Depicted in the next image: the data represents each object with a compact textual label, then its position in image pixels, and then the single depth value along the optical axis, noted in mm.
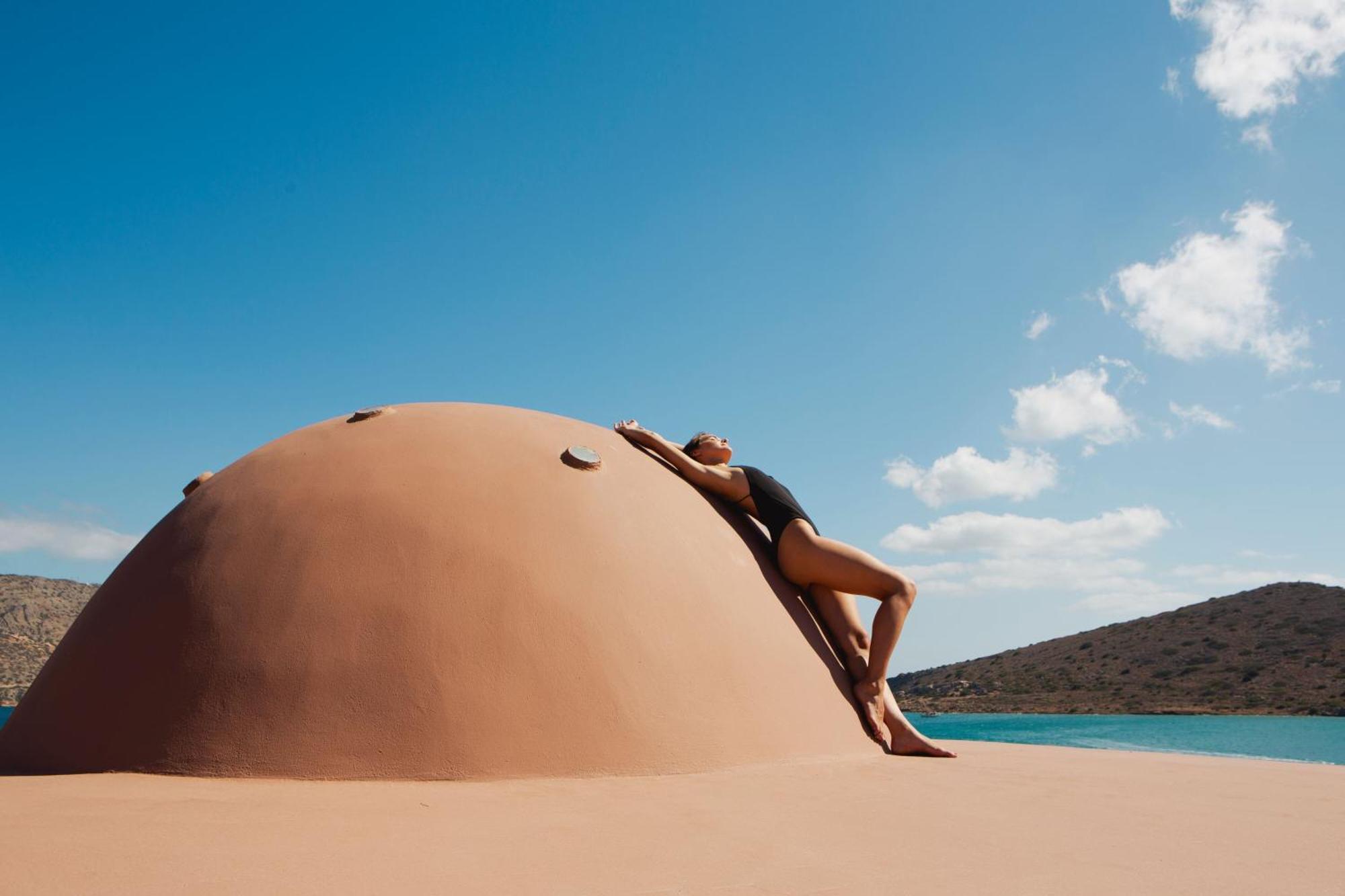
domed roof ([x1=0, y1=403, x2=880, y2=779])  4762
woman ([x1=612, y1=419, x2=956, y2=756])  6590
